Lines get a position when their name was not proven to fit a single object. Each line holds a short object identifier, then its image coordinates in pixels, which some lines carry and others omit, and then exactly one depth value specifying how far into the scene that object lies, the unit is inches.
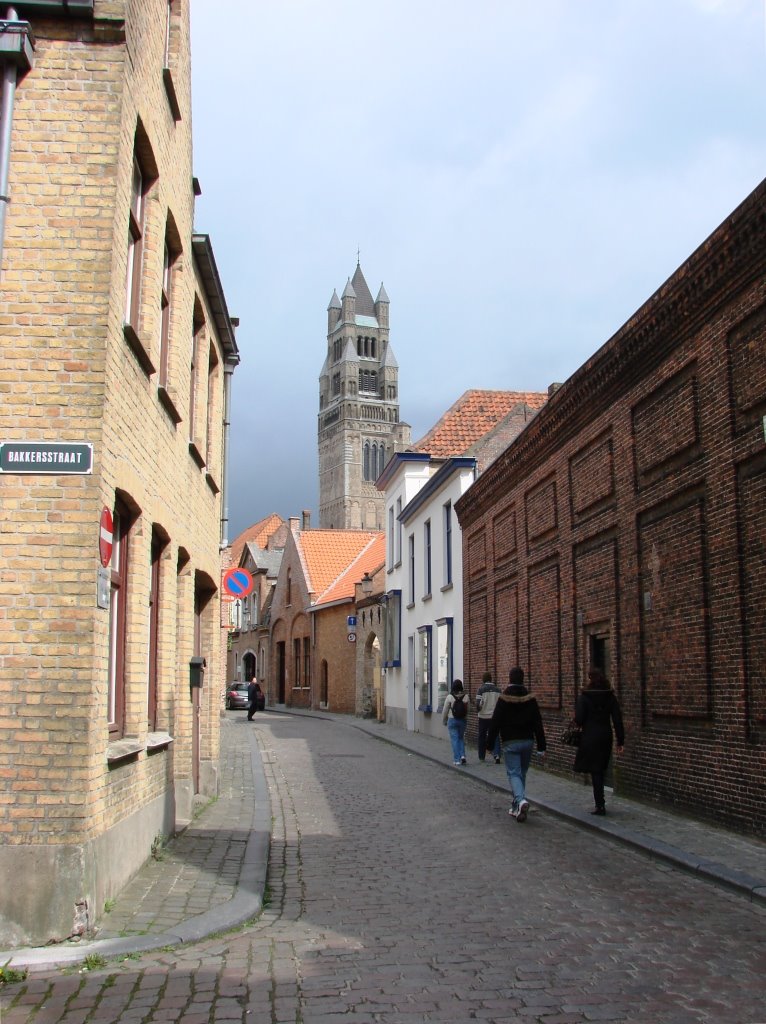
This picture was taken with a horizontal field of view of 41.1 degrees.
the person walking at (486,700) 658.2
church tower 5231.3
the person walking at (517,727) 463.2
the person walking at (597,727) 458.6
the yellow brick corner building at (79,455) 247.8
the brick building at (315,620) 1641.2
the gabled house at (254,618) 2304.4
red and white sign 266.2
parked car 1856.5
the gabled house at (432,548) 999.0
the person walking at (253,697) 1352.7
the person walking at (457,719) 708.7
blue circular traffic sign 687.1
